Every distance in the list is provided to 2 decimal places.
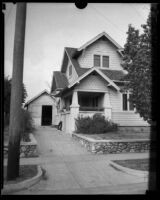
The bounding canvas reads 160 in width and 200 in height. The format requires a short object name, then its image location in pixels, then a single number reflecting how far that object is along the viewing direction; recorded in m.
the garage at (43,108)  22.52
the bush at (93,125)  12.73
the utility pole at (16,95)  5.29
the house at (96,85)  14.44
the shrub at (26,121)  13.44
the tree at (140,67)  7.00
